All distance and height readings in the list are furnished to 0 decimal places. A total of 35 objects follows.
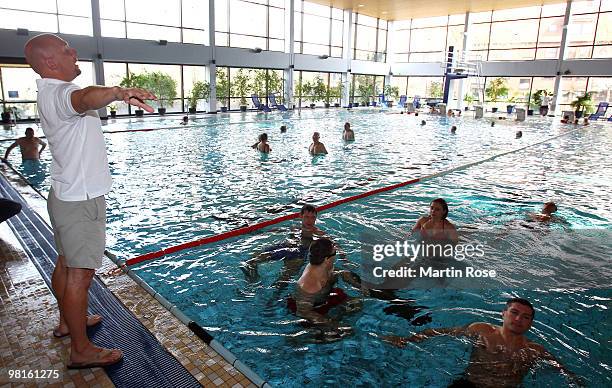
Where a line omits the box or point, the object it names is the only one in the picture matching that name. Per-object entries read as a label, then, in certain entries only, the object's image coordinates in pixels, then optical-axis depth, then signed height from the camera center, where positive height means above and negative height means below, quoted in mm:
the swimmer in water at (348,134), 14540 -1155
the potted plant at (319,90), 31125 +682
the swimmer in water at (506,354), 2865 -1730
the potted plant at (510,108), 30125 -176
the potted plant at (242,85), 26470 +702
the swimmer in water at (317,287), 3617 -1620
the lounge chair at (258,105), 25203 -435
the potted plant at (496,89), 31975 +1197
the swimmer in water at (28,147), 9422 -1247
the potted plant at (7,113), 17705 -989
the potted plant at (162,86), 22259 +439
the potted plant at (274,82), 28047 +1030
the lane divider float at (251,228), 4703 -1730
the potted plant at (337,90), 32938 +747
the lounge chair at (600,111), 25289 -163
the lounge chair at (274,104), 26328 -369
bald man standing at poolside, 2064 -409
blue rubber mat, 2502 -1637
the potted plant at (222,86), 25219 +597
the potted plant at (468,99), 34125 +399
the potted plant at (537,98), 29278 +531
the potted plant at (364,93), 35844 +643
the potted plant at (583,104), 24836 +207
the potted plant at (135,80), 20775 +633
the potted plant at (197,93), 23750 +142
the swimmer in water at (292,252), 4458 -1741
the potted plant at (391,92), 36216 +777
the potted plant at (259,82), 27328 +971
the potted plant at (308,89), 30672 +701
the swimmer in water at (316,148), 11617 -1315
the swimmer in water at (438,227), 4879 -1432
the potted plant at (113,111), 20569 -864
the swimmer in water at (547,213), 6418 -1593
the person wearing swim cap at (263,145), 11711 -1293
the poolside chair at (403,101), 33031 +84
